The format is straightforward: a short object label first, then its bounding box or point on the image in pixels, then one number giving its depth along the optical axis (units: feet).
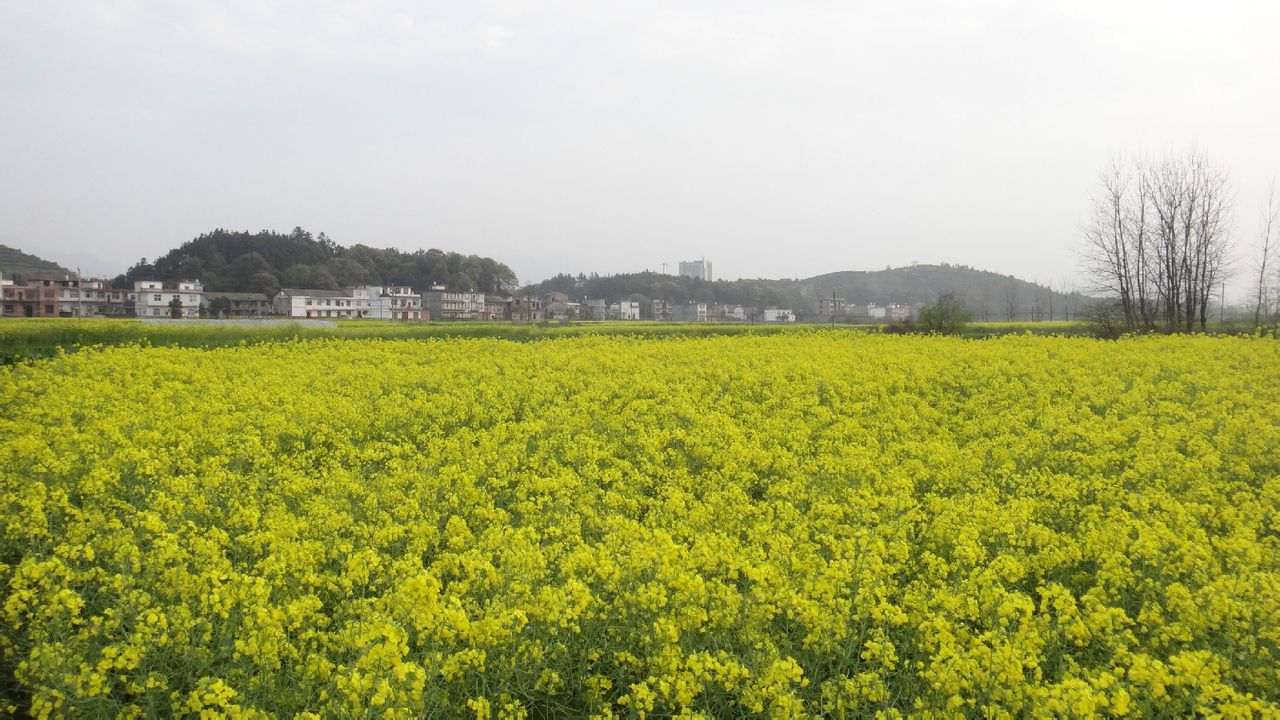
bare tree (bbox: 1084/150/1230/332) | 117.70
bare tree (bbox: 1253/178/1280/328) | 126.11
